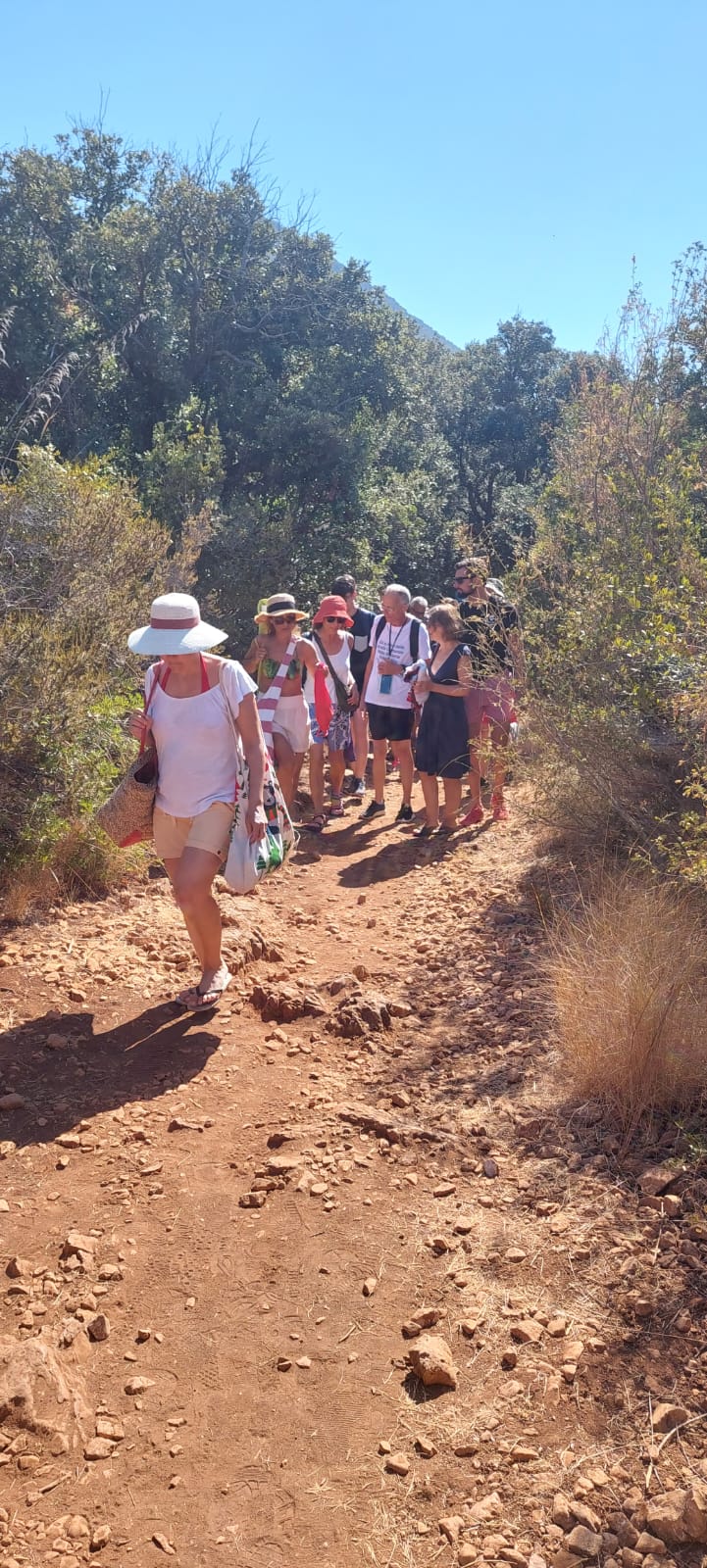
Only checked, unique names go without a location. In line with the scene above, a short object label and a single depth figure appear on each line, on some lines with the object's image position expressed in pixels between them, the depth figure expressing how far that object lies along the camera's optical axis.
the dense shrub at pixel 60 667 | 5.84
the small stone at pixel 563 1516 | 2.32
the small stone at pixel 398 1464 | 2.47
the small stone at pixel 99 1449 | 2.53
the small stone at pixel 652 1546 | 2.23
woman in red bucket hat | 8.27
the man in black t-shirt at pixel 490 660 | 6.98
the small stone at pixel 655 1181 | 3.35
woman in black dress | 7.65
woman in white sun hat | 4.39
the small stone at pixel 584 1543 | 2.24
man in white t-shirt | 8.10
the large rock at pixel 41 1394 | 2.60
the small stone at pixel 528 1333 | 2.82
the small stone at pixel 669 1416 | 2.53
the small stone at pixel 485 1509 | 2.34
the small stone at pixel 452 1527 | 2.30
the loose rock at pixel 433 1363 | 2.69
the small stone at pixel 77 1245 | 3.18
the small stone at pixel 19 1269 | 3.11
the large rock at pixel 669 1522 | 2.26
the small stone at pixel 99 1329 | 2.89
